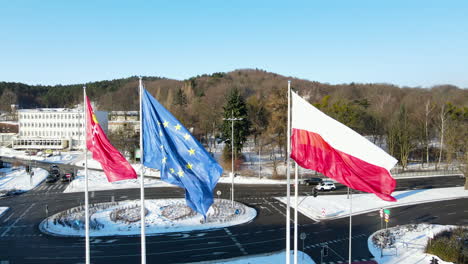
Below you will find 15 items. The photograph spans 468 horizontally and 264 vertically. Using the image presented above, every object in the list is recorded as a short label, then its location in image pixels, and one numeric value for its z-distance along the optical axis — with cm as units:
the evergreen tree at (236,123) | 6169
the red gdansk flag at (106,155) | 1338
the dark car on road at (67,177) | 5208
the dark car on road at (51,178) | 5162
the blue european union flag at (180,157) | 1204
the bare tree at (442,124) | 6700
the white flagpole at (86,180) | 1320
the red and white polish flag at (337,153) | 1080
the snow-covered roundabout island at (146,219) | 2900
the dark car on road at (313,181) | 4838
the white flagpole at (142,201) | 1204
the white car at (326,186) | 4450
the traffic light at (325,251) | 2099
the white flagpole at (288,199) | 1218
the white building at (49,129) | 9562
